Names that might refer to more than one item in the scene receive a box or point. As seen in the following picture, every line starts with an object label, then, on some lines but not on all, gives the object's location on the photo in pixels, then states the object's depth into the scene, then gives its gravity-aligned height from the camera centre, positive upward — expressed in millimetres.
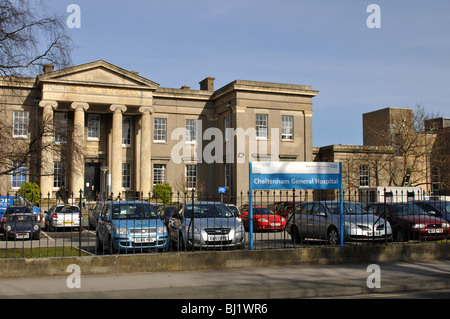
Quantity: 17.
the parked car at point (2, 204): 24164 -1062
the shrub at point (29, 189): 38156 -482
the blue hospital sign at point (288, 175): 13500 +194
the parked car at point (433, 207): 18922 -1061
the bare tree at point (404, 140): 40750 +3642
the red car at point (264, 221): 22864 -1882
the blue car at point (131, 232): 13773 -1438
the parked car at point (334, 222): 15852 -1395
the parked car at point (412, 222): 17031 -1491
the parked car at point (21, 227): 18938 -1780
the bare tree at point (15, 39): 11789 +3621
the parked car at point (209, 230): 14000 -1427
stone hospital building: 41375 +5344
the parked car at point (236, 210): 23062 -1368
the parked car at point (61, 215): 24233 -1610
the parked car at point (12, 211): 20647 -1231
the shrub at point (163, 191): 41500 -750
